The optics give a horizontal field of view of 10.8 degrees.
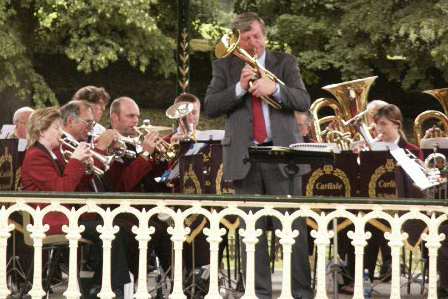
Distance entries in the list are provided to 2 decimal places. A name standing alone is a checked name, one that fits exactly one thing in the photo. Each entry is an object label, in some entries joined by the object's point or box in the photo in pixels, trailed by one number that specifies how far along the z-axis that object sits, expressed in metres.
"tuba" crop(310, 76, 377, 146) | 21.32
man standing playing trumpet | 16.38
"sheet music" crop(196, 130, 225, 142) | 19.87
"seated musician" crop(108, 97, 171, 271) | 18.81
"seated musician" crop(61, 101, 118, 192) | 18.05
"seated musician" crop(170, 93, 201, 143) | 20.10
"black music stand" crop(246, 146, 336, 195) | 15.79
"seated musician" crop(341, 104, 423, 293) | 19.72
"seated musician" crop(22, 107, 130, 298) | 16.32
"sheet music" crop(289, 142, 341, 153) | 16.01
